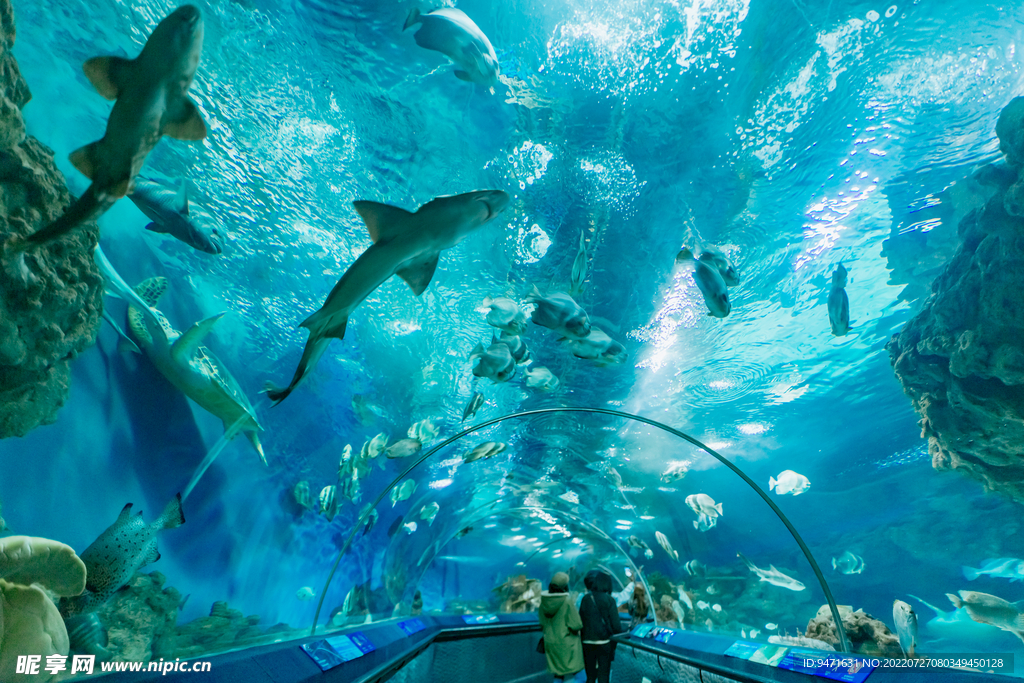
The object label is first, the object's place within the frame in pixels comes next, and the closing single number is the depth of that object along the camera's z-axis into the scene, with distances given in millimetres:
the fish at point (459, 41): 3365
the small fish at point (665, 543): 13773
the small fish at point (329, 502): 8008
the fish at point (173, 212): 3309
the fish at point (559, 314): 4168
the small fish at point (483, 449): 8909
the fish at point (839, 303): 4191
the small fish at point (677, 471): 12375
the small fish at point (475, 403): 6770
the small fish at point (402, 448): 7918
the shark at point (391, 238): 2463
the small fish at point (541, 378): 6681
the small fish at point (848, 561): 12191
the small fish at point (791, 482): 11086
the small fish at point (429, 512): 12296
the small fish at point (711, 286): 4109
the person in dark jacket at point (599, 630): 5512
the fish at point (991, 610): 8527
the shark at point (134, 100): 1693
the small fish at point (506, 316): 4711
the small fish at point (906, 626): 7066
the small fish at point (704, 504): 11195
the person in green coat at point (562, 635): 5172
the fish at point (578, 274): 4348
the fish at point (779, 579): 12180
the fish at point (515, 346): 5359
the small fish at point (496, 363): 5133
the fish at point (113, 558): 3484
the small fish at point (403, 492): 10049
